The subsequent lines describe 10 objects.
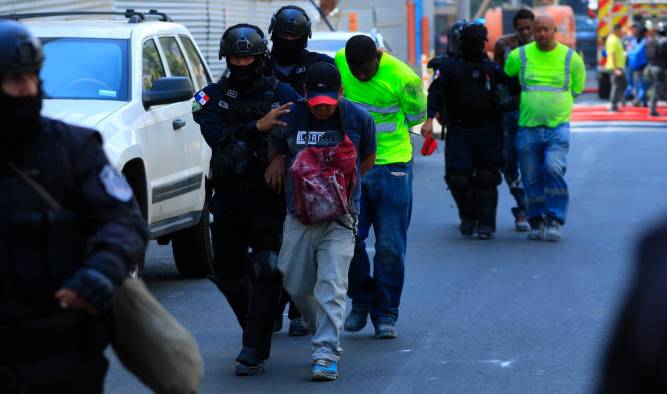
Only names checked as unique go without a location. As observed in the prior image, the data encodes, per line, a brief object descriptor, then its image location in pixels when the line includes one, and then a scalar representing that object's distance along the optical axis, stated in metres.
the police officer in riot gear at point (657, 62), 56.84
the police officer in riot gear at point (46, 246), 7.04
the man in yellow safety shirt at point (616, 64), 59.90
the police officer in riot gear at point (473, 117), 23.00
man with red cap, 12.95
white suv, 16.62
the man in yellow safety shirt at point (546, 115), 22.89
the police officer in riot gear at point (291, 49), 14.42
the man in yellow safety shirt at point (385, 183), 15.26
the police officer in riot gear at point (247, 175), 13.26
